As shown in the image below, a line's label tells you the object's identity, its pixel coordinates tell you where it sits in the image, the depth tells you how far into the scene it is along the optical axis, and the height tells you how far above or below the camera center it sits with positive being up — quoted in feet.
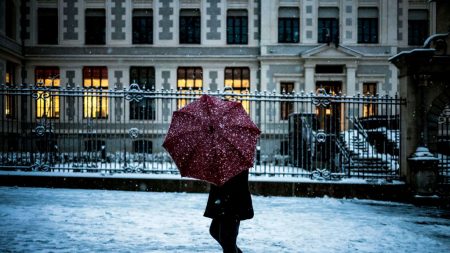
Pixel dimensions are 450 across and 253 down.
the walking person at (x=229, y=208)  14.26 -2.88
